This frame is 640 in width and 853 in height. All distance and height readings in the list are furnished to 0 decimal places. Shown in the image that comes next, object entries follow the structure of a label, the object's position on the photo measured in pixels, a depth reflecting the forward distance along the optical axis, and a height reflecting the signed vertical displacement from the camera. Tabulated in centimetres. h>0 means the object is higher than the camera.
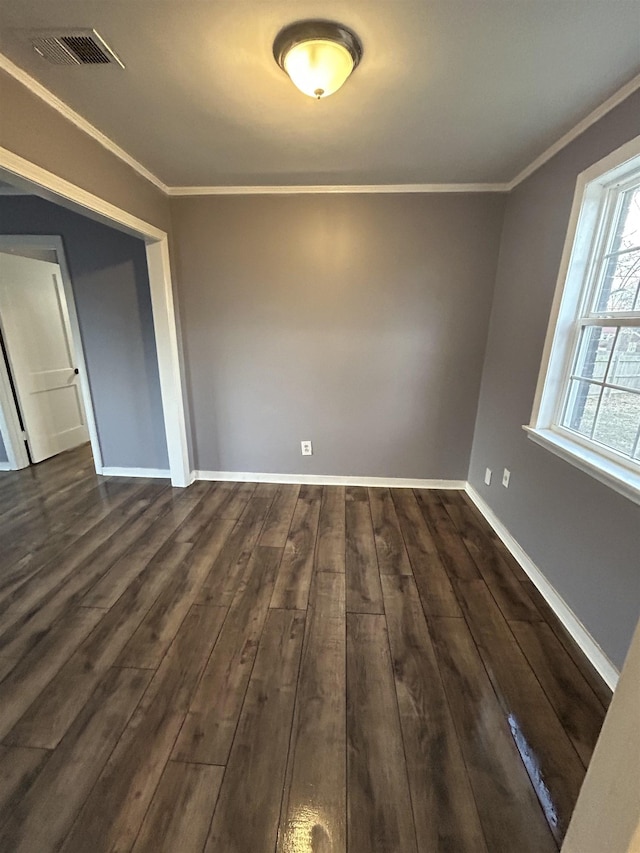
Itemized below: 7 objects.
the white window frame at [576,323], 155 +9
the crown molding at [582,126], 149 +102
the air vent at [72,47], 128 +103
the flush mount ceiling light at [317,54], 125 +100
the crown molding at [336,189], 256 +104
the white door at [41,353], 338 -24
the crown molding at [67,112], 145 +102
